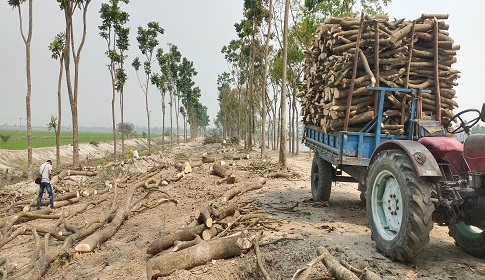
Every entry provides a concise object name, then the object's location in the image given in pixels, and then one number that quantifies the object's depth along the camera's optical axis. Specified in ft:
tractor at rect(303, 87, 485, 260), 12.64
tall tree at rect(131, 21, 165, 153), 119.44
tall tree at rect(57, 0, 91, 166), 71.37
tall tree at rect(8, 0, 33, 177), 61.26
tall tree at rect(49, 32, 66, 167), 73.46
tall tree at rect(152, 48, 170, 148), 134.00
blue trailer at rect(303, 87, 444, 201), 21.02
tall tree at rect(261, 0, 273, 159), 69.31
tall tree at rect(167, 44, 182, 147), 158.81
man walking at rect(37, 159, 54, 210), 39.34
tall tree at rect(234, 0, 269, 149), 88.41
